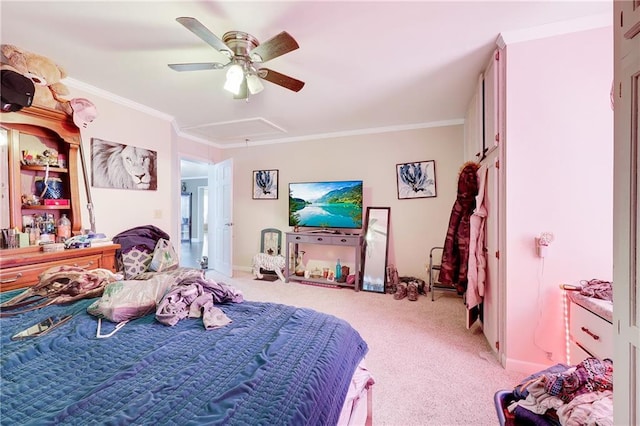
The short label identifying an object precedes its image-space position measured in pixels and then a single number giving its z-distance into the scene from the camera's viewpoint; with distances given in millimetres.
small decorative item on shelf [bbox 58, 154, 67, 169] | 2475
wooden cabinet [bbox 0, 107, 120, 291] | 1992
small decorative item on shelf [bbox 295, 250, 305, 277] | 4516
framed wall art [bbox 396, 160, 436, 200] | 3873
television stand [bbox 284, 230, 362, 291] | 3912
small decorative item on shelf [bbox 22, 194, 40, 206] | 2244
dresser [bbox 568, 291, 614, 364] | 1397
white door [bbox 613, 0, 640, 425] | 621
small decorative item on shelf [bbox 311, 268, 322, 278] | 4383
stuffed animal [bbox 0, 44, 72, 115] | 1906
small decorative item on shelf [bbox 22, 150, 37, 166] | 2226
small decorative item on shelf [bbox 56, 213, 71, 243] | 2404
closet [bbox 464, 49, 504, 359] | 2041
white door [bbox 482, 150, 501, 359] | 2076
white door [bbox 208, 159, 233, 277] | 4523
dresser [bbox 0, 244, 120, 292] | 1872
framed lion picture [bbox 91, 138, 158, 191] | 2811
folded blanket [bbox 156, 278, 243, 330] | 1197
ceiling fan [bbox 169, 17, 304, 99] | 1646
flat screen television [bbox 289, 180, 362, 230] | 4105
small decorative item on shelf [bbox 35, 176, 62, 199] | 2365
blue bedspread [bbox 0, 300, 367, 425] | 691
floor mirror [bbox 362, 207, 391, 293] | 3863
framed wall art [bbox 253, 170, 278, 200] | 4832
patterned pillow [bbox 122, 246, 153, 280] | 2855
